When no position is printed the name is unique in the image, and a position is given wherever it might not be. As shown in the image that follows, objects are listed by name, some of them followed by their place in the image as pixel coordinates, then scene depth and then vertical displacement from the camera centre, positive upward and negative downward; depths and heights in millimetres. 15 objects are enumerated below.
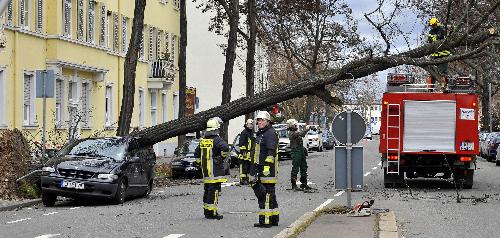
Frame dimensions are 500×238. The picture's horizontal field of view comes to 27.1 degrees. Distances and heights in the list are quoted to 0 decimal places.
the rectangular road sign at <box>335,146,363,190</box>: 18156 -816
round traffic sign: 18422 -149
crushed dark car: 21125 -1092
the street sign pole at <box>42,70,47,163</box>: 24089 +795
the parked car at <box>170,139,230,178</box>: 34500 -1553
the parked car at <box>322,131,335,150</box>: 81625 -1578
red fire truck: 26781 -203
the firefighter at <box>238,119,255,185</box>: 17453 -682
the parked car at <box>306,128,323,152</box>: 72625 -1382
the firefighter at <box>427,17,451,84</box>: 26094 +2217
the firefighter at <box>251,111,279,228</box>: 15977 -776
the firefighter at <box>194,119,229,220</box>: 17734 -754
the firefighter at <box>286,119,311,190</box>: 26609 -895
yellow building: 34812 +2232
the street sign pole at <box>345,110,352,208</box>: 18109 -760
